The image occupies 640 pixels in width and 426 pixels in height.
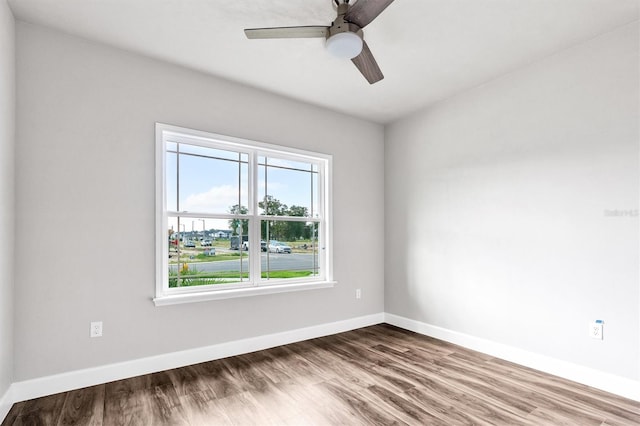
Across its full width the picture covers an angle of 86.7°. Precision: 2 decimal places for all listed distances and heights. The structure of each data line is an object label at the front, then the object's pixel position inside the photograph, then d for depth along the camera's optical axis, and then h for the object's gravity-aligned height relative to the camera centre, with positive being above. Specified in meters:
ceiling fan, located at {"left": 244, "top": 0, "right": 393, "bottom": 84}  1.90 +1.12
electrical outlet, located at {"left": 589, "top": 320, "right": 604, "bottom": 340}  2.57 -0.84
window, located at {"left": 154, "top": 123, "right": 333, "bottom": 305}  3.06 +0.04
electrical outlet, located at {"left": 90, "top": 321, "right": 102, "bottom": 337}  2.59 -0.83
